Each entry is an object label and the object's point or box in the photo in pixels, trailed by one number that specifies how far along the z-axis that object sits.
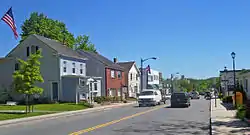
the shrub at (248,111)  20.25
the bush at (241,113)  21.03
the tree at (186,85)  140.75
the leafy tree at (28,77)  28.75
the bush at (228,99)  43.97
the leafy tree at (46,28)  73.12
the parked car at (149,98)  44.22
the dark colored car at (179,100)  40.38
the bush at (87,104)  42.59
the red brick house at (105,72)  60.81
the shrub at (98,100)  49.46
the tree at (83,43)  81.91
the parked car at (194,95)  78.27
